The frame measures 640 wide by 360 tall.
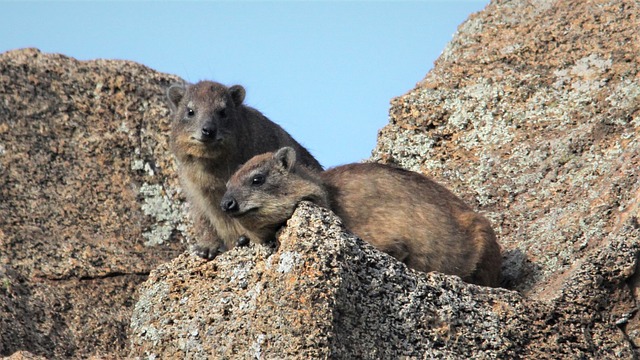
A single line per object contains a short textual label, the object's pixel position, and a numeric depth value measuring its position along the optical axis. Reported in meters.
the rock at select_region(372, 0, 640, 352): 19.97
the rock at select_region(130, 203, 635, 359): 14.95
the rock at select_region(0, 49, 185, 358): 21.59
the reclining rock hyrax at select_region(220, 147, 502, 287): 18.86
